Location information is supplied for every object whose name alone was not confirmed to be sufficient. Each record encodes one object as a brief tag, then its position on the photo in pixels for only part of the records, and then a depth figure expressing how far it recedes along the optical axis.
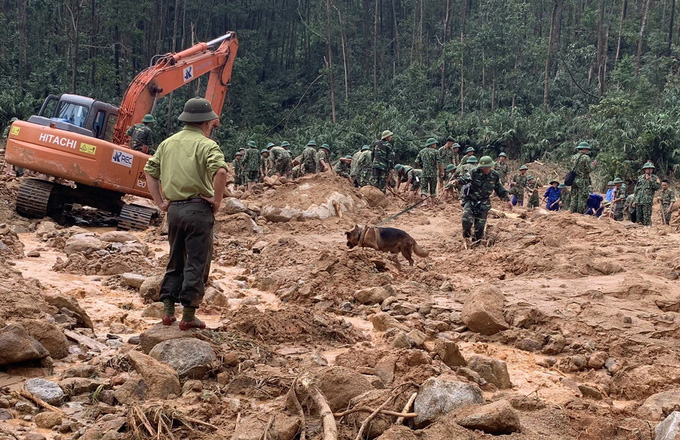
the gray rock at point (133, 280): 7.45
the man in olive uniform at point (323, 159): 18.96
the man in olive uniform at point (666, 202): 17.16
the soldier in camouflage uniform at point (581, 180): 14.99
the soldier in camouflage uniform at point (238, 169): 20.31
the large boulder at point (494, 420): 3.59
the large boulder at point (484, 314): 6.57
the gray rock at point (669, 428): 3.55
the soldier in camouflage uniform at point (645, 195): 16.03
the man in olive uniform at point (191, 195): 4.99
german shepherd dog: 9.60
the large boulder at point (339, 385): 3.93
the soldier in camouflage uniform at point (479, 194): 11.73
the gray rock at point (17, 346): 4.22
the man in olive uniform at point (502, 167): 20.77
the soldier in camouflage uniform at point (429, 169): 17.36
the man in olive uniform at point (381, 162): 17.44
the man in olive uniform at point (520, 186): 20.80
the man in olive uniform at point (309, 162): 19.41
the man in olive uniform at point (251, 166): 19.75
